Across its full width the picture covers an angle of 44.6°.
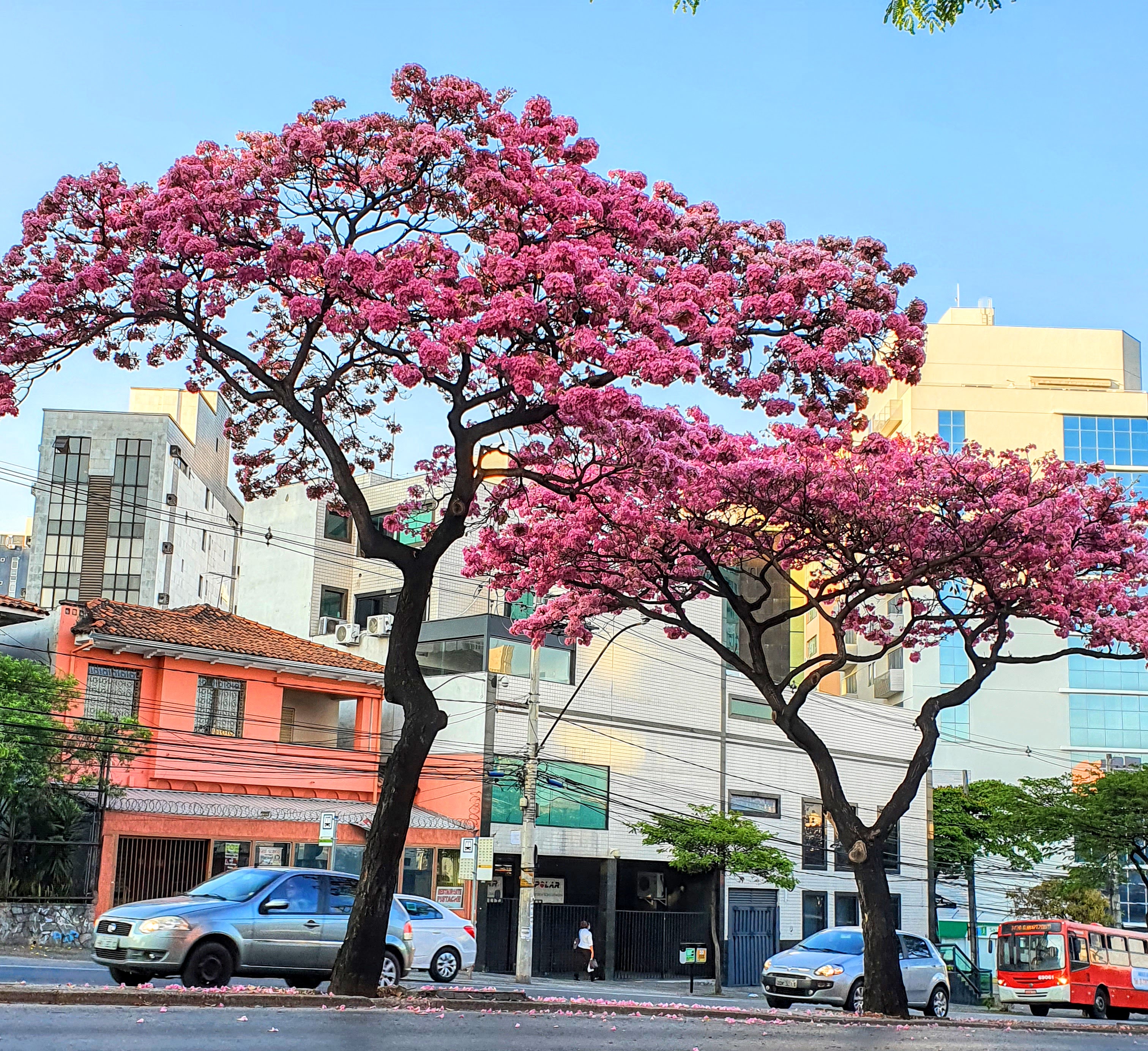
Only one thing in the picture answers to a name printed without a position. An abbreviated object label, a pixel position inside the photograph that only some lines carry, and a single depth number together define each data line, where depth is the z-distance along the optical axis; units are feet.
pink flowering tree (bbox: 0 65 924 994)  45.29
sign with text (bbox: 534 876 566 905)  130.41
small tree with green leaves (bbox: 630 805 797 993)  122.62
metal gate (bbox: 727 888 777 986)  140.56
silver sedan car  47.57
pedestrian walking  116.26
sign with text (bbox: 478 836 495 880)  104.17
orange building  106.83
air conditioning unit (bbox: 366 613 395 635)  140.05
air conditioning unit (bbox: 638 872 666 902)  141.79
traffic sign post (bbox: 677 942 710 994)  112.06
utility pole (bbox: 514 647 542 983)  100.58
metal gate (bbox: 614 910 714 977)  132.46
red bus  111.34
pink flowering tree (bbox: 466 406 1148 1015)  64.44
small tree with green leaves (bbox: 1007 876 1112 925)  185.47
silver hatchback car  75.61
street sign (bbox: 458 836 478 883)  101.96
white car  71.10
